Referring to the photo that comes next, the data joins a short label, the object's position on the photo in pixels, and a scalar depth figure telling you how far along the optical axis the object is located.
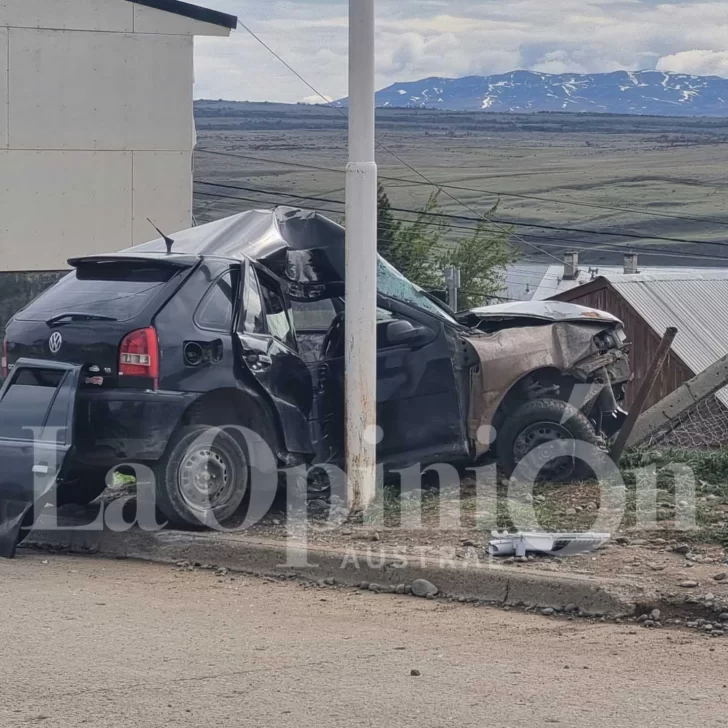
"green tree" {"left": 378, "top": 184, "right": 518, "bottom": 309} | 67.19
